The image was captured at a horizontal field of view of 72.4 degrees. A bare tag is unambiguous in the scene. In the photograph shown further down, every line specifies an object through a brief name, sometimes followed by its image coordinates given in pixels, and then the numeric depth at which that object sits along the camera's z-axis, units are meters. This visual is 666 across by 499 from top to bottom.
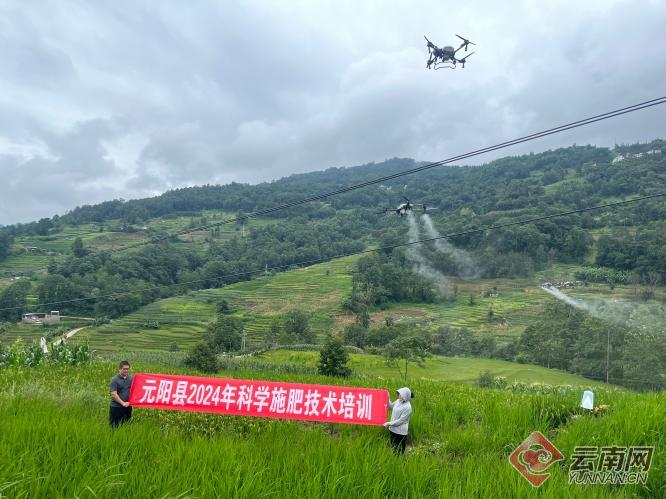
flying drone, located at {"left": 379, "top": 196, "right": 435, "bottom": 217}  19.41
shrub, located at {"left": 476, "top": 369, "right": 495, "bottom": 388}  31.16
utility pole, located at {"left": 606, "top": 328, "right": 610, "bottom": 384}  39.16
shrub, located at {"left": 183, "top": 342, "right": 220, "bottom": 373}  25.02
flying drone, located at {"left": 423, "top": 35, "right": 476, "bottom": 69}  19.46
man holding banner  8.84
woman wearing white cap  8.16
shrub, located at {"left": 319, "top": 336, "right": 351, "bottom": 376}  24.75
